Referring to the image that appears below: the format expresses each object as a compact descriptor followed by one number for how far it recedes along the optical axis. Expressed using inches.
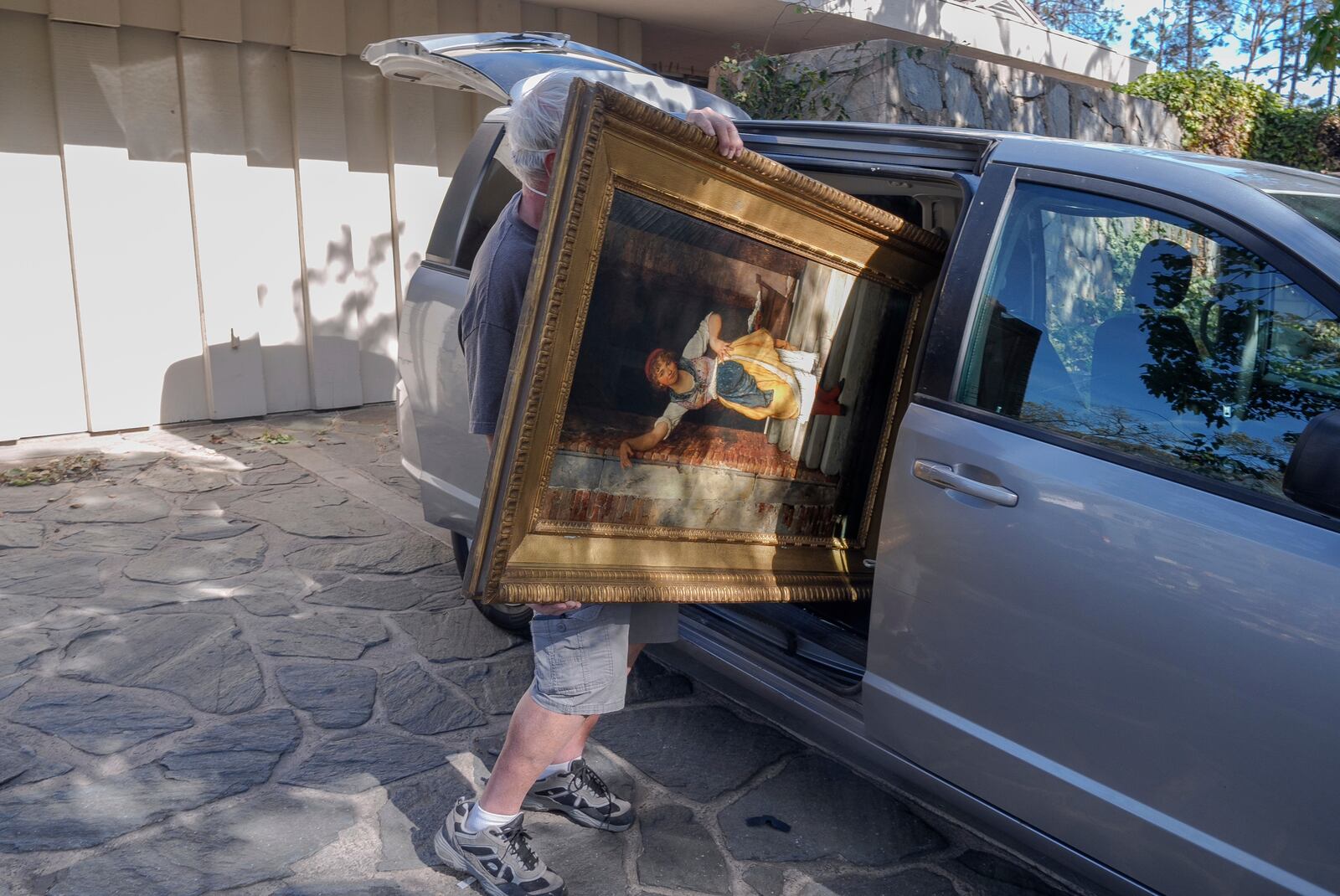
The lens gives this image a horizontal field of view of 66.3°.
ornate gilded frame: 80.7
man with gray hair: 91.2
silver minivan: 81.0
